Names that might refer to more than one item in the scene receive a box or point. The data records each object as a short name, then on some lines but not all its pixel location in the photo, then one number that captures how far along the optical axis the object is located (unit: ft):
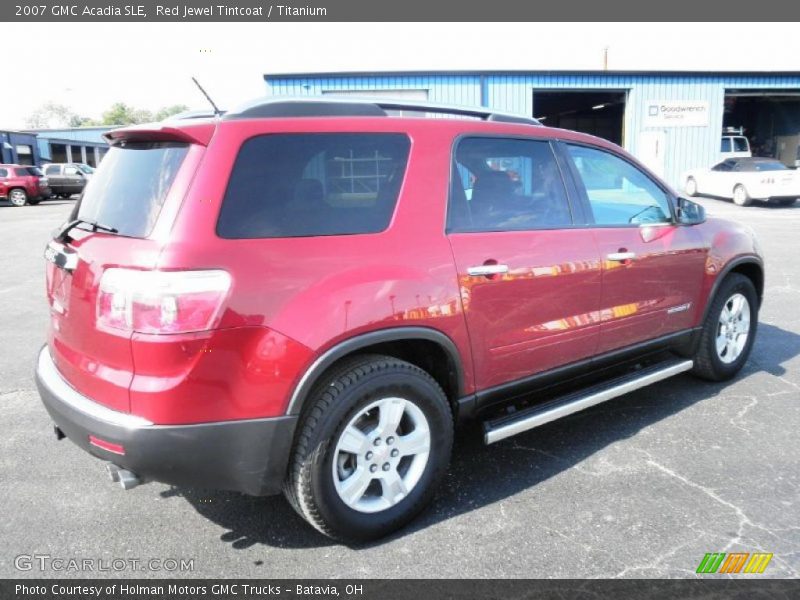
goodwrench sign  80.33
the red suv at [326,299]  7.60
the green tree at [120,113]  326.34
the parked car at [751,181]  61.00
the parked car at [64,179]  92.99
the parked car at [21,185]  83.10
